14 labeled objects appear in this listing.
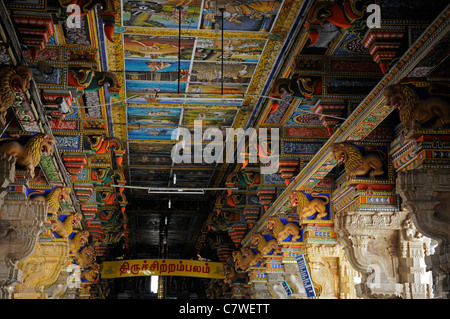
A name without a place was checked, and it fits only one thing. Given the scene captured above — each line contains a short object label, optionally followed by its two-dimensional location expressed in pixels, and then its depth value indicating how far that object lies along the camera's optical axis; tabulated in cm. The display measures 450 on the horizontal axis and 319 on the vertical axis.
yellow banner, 2283
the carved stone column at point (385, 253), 999
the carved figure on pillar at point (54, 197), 1214
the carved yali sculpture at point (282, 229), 1517
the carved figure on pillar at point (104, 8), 718
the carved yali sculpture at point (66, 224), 1443
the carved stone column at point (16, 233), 1065
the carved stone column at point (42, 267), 1431
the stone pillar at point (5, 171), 821
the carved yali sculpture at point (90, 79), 912
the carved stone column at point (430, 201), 745
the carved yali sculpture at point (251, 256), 1880
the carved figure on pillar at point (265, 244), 1736
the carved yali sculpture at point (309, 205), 1285
